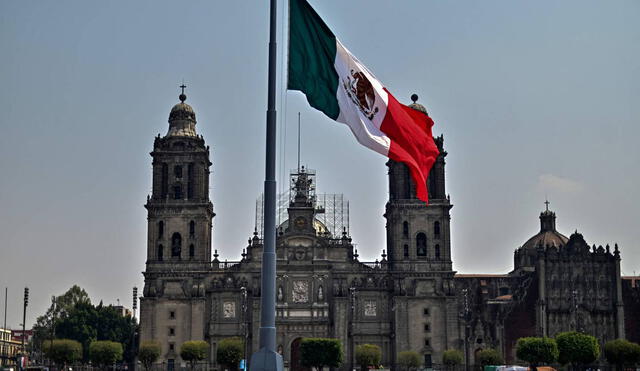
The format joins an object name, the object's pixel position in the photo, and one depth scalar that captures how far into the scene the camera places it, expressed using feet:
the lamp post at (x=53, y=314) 365.81
